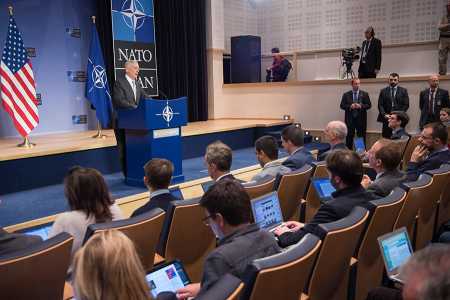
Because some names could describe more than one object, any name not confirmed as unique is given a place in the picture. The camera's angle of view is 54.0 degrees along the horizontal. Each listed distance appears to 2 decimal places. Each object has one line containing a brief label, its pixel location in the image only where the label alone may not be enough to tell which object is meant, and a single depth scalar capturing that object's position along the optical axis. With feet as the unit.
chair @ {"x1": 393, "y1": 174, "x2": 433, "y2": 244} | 7.78
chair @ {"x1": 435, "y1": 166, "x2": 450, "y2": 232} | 10.30
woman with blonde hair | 3.60
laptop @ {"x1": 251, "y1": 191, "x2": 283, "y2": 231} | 7.80
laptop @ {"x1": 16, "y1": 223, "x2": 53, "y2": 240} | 7.86
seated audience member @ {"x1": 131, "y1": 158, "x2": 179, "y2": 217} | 8.00
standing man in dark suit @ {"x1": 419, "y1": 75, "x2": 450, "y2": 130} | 22.43
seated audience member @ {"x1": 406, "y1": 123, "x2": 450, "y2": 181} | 11.10
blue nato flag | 22.35
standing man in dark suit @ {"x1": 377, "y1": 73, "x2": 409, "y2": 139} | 24.27
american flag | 19.13
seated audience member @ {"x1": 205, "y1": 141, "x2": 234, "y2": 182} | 9.27
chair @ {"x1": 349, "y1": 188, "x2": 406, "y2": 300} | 6.85
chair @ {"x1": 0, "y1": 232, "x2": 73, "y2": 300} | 4.86
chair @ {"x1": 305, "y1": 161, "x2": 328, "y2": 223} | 10.72
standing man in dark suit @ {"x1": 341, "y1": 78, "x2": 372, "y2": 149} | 25.35
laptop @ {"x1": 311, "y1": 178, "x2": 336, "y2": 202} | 10.06
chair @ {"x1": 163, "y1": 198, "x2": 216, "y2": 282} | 7.13
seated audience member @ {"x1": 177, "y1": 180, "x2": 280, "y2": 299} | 4.73
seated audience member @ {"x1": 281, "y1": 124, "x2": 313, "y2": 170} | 11.14
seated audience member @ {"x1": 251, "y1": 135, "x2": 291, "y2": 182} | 10.30
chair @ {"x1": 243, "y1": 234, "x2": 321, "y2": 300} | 4.25
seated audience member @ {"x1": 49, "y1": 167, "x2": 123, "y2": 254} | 6.63
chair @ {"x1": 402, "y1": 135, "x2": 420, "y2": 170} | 16.52
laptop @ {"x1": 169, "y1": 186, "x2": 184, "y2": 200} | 10.10
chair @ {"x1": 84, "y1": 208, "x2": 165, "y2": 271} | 5.82
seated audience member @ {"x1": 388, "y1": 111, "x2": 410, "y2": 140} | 17.28
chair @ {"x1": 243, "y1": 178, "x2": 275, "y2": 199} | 8.60
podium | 16.08
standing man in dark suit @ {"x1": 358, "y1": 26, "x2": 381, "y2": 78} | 27.58
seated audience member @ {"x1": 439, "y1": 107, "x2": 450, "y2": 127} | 19.82
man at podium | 16.46
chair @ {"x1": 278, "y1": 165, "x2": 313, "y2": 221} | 9.20
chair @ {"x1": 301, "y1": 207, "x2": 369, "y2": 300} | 5.57
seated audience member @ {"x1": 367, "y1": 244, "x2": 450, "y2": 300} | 3.27
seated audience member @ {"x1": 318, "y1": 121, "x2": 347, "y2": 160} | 12.76
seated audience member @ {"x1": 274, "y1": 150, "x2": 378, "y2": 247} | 7.16
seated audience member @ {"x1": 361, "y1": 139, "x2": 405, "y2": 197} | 8.70
